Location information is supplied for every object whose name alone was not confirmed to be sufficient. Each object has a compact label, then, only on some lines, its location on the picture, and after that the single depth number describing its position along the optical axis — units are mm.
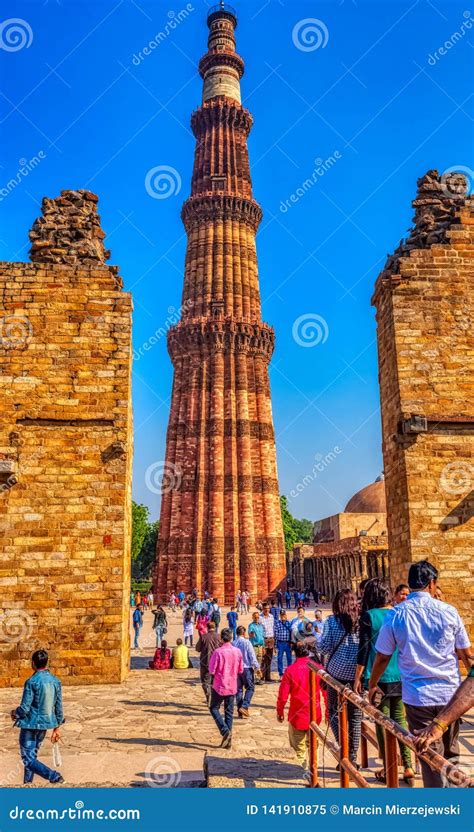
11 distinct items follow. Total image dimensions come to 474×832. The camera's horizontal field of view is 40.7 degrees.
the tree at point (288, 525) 54662
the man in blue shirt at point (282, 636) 10391
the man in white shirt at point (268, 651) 10469
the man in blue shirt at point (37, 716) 4703
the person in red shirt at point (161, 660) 11492
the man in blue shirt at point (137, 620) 18119
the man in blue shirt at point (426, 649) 3432
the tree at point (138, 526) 49562
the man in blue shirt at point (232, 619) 16289
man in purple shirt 6113
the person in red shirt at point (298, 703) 4859
